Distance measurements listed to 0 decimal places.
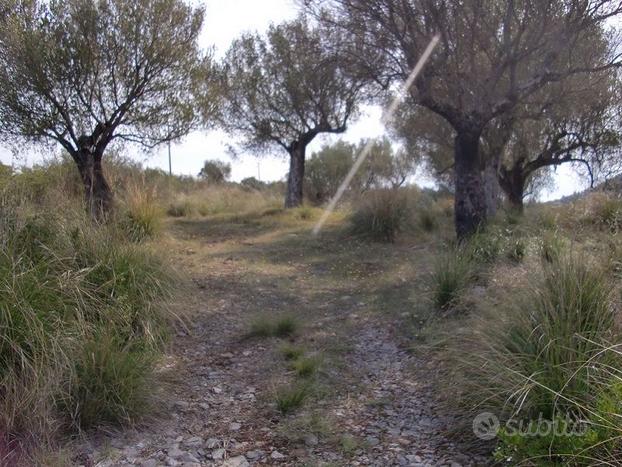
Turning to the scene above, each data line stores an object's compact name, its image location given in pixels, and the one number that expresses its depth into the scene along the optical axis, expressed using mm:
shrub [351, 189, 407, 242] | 10516
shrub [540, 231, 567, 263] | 4867
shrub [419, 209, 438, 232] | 11469
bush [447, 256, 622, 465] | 2453
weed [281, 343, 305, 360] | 4395
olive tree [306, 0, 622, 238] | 7461
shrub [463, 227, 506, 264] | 6344
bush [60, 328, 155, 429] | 3123
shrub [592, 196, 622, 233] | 8016
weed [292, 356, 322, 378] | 4051
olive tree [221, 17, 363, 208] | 14789
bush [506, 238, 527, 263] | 6113
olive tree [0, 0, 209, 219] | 8156
